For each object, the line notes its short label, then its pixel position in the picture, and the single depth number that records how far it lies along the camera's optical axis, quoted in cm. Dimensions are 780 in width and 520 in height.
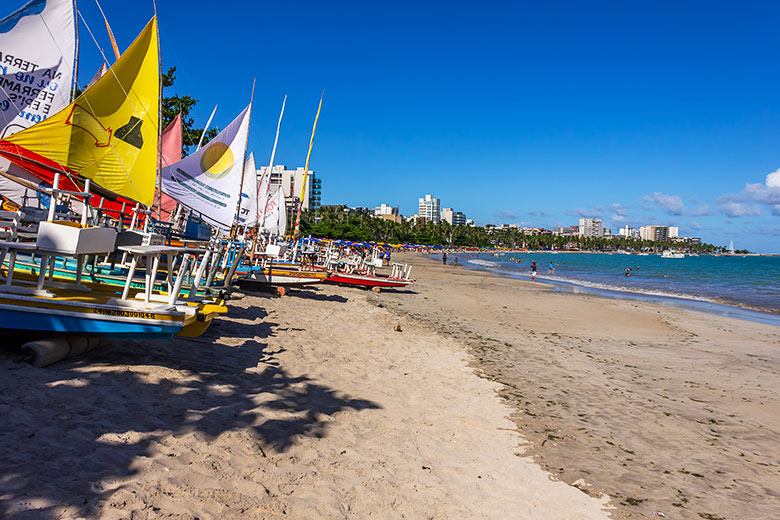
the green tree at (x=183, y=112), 2678
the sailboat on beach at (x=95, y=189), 600
